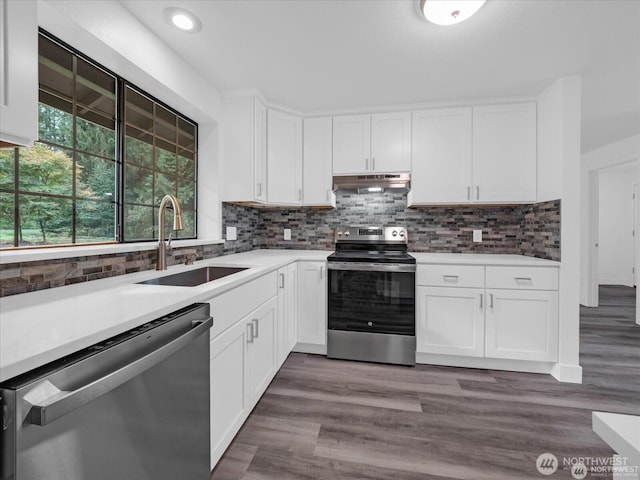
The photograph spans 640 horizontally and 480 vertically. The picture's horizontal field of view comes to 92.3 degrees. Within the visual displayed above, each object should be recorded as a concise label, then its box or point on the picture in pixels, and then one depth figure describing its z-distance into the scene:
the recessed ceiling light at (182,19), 1.60
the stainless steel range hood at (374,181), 2.81
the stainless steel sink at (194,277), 1.72
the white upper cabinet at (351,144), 2.89
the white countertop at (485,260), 2.36
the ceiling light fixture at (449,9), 1.49
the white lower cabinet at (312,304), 2.68
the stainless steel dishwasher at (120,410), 0.60
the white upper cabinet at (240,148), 2.59
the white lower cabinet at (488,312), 2.36
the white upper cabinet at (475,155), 2.64
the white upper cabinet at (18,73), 0.87
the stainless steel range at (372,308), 2.53
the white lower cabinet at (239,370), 1.36
